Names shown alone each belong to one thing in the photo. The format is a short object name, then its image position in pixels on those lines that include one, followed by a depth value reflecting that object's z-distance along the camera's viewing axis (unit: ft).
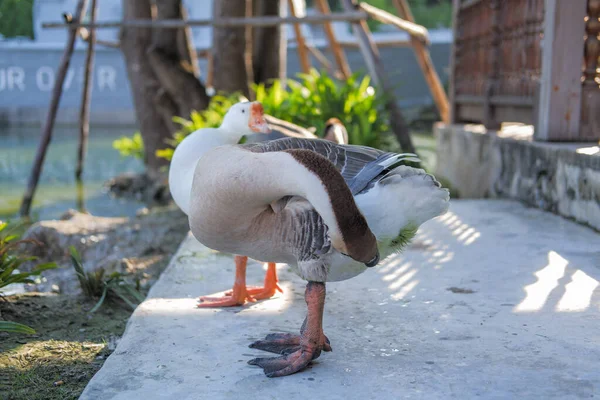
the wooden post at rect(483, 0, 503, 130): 22.41
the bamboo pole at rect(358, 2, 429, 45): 27.61
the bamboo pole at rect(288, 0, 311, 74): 37.91
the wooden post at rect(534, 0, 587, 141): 16.76
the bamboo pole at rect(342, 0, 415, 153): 25.48
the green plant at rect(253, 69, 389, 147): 22.61
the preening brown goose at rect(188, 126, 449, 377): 7.54
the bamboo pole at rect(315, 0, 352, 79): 38.96
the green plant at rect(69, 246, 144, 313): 13.06
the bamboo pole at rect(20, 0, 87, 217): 30.63
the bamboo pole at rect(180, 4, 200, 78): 35.55
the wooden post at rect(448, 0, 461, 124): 29.55
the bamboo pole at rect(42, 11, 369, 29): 25.76
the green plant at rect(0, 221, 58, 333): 10.95
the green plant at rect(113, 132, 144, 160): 39.11
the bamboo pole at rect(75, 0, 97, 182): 36.80
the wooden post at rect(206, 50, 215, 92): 38.17
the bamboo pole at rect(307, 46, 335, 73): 43.67
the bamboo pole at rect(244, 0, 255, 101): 30.35
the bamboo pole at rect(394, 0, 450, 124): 34.09
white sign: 70.74
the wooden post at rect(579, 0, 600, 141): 16.79
